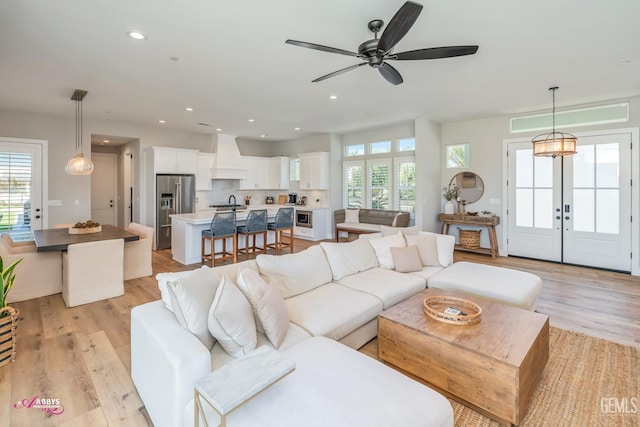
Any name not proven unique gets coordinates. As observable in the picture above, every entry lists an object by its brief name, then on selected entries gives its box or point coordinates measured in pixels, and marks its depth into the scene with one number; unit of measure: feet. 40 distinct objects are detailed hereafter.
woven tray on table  7.41
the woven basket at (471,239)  21.09
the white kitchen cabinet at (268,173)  29.48
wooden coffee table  5.95
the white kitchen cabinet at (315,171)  27.32
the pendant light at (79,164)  14.96
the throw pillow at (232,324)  5.86
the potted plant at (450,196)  22.04
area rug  6.20
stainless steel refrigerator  22.61
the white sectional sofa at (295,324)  5.00
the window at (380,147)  25.27
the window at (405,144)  23.76
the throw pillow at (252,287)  6.73
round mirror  21.33
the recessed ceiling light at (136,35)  9.34
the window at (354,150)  27.22
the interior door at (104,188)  28.32
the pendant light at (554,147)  13.58
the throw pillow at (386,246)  12.25
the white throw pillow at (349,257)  10.86
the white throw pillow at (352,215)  25.94
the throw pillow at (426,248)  12.76
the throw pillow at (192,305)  6.06
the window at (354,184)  27.12
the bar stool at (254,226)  18.81
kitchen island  18.22
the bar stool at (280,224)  20.87
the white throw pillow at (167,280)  6.79
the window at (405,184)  23.80
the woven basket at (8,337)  7.85
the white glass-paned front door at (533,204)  18.52
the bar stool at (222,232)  16.95
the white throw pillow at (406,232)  13.88
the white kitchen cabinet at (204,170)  25.55
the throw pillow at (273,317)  6.50
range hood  26.37
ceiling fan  6.93
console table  19.95
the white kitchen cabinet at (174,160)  22.36
